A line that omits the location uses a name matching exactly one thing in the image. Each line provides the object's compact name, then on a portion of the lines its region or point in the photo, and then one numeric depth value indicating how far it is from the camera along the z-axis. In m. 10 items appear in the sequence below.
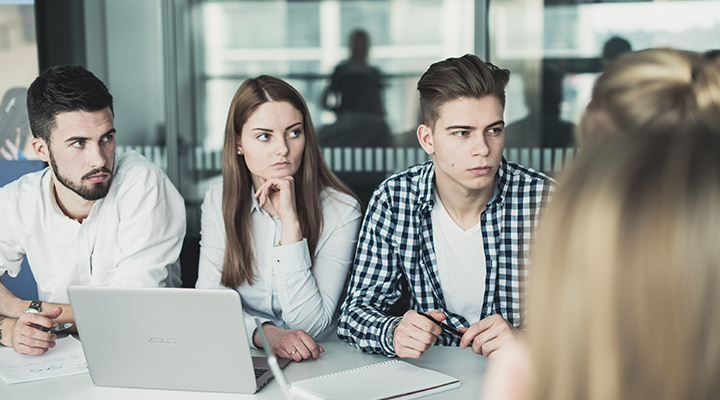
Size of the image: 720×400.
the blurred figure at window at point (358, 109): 4.21
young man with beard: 2.07
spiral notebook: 1.34
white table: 1.38
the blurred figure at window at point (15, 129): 3.43
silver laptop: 1.30
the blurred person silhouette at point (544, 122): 3.91
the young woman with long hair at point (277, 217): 2.00
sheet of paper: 1.51
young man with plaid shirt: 1.93
